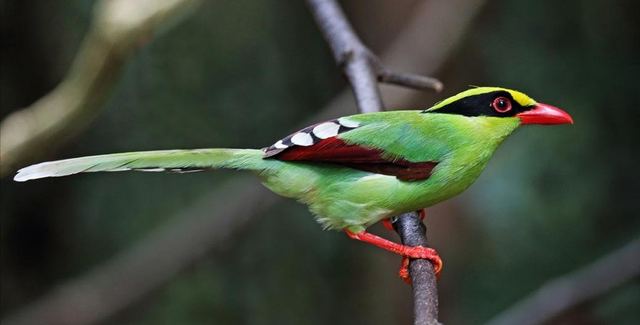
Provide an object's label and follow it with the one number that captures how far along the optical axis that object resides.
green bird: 5.46
